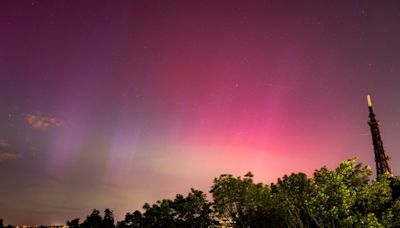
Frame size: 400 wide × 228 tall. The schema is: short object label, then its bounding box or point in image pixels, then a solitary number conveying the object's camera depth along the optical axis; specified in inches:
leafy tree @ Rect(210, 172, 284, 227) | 1761.8
